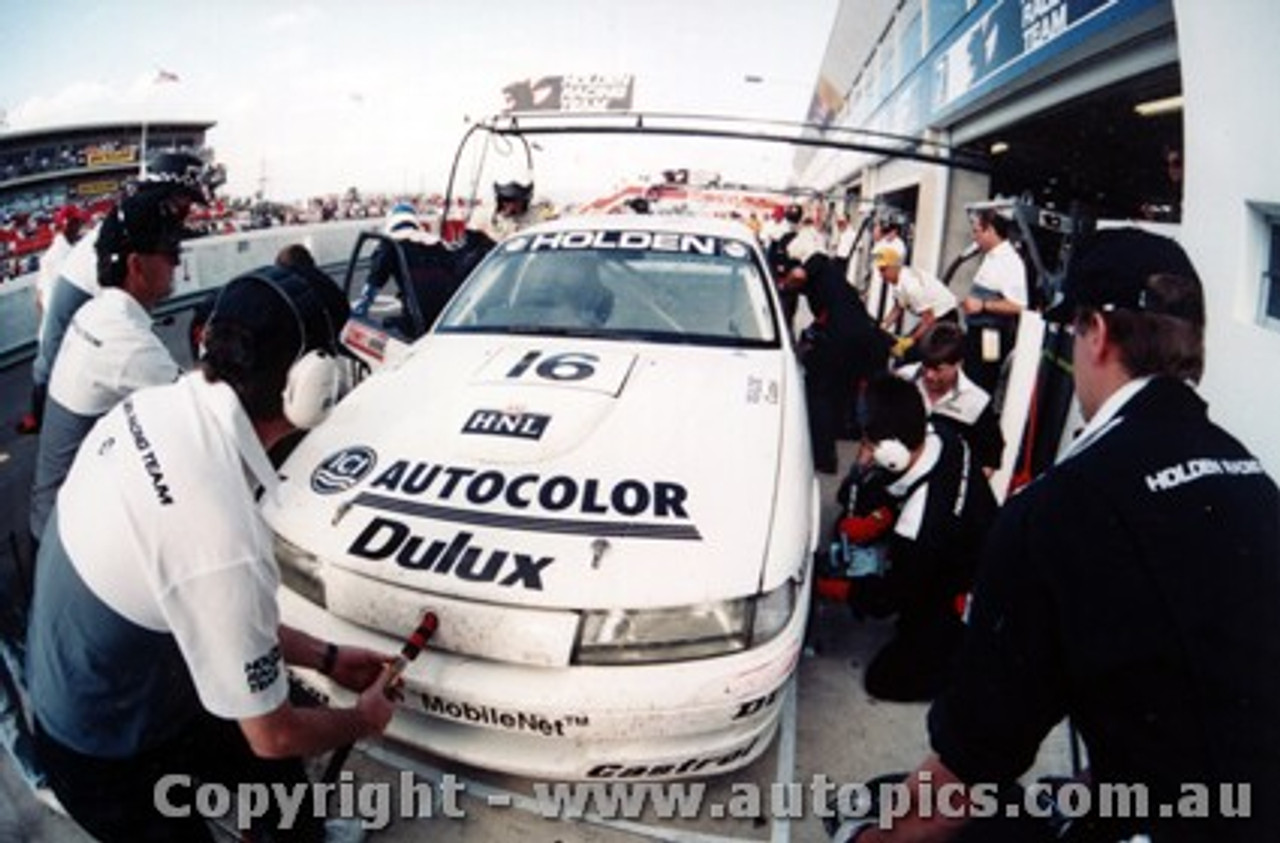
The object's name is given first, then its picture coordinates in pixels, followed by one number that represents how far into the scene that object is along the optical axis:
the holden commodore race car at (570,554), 1.91
